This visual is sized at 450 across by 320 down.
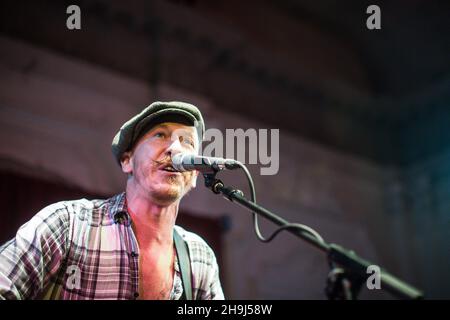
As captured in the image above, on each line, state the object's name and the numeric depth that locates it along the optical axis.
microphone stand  1.98
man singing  2.08
